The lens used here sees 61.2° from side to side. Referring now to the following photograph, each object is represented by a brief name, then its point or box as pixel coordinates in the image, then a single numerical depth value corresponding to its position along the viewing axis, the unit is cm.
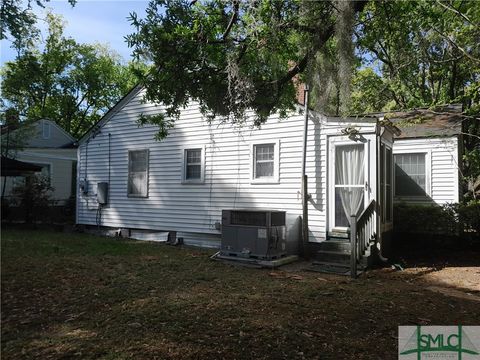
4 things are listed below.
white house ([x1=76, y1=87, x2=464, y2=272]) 927
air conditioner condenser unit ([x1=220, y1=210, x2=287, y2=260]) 880
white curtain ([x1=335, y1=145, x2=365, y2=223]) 925
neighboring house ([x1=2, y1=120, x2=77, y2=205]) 1869
